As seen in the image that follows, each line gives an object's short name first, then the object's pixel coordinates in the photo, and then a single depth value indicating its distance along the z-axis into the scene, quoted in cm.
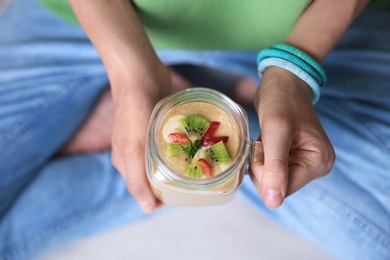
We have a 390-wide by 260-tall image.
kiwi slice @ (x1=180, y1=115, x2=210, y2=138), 56
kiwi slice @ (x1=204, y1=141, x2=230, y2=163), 54
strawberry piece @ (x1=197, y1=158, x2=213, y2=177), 53
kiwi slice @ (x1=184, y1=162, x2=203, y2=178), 54
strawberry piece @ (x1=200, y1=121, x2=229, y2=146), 55
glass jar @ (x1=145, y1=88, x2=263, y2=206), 53
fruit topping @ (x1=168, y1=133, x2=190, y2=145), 55
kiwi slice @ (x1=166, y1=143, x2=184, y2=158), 54
